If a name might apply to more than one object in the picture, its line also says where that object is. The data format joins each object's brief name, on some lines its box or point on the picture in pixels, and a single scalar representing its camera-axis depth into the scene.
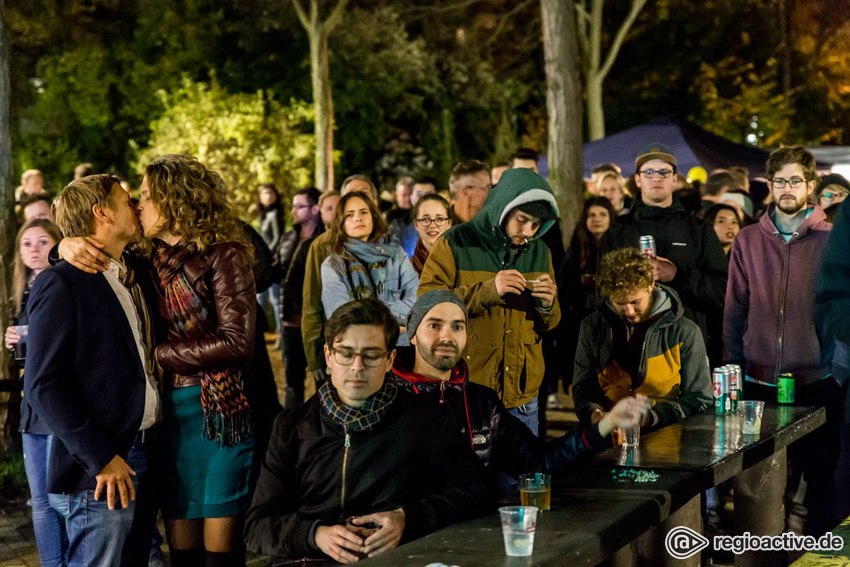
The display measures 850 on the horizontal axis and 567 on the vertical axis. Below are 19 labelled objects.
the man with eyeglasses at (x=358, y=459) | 4.26
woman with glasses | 8.20
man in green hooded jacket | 5.98
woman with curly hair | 4.63
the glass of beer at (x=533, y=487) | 4.14
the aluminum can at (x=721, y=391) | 6.14
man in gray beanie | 4.79
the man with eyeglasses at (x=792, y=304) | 6.59
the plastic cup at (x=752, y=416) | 5.61
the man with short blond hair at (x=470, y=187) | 8.27
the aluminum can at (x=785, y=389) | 6.47
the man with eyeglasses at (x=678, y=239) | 7.11
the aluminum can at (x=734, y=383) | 6.14
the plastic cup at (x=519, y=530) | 3.62
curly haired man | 6.12
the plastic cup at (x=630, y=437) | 5.24
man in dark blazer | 4.25
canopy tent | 17.33
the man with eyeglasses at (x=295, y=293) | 9.27
